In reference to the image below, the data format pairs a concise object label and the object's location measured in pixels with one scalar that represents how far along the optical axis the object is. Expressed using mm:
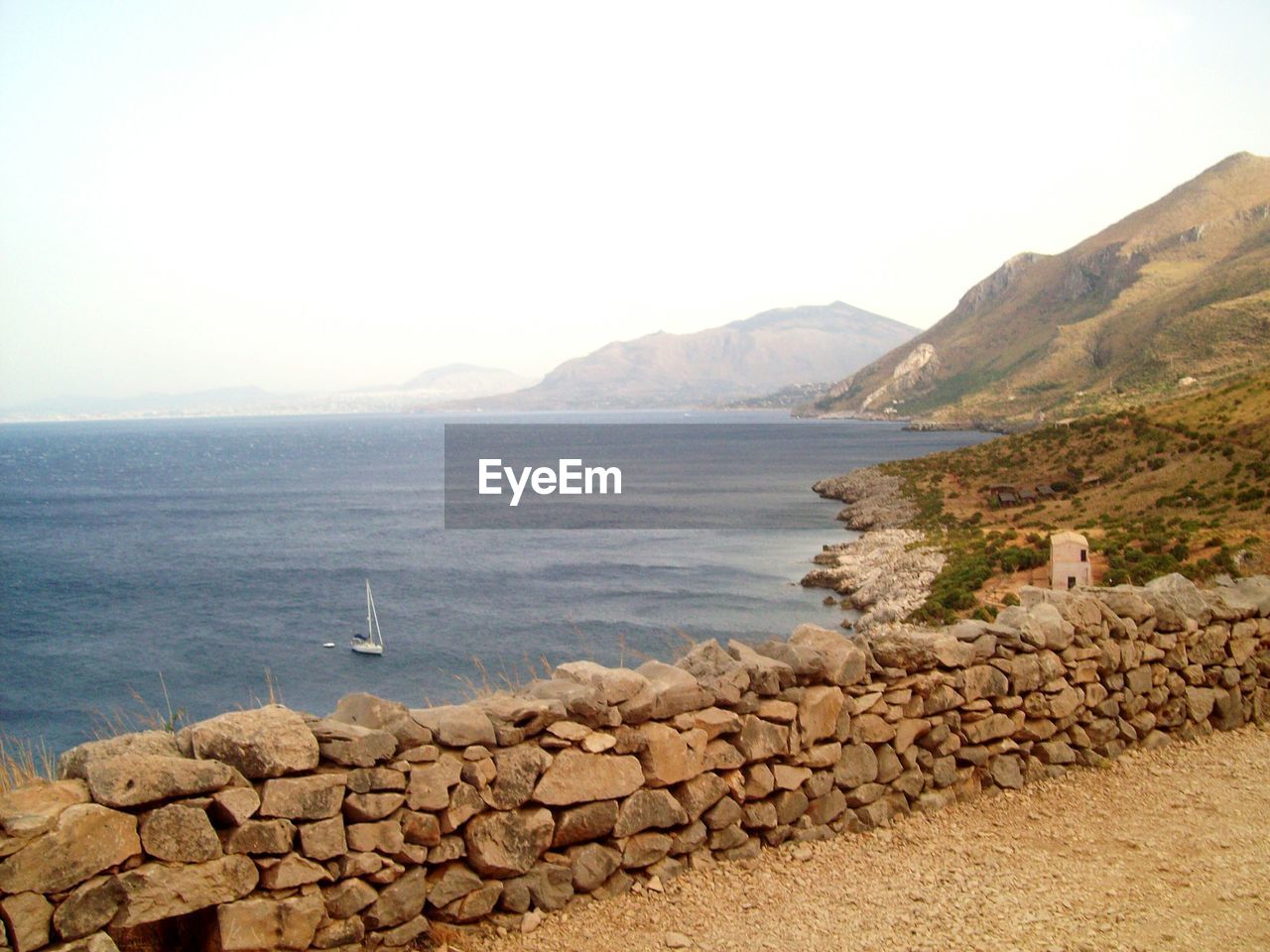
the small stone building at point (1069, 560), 28672
